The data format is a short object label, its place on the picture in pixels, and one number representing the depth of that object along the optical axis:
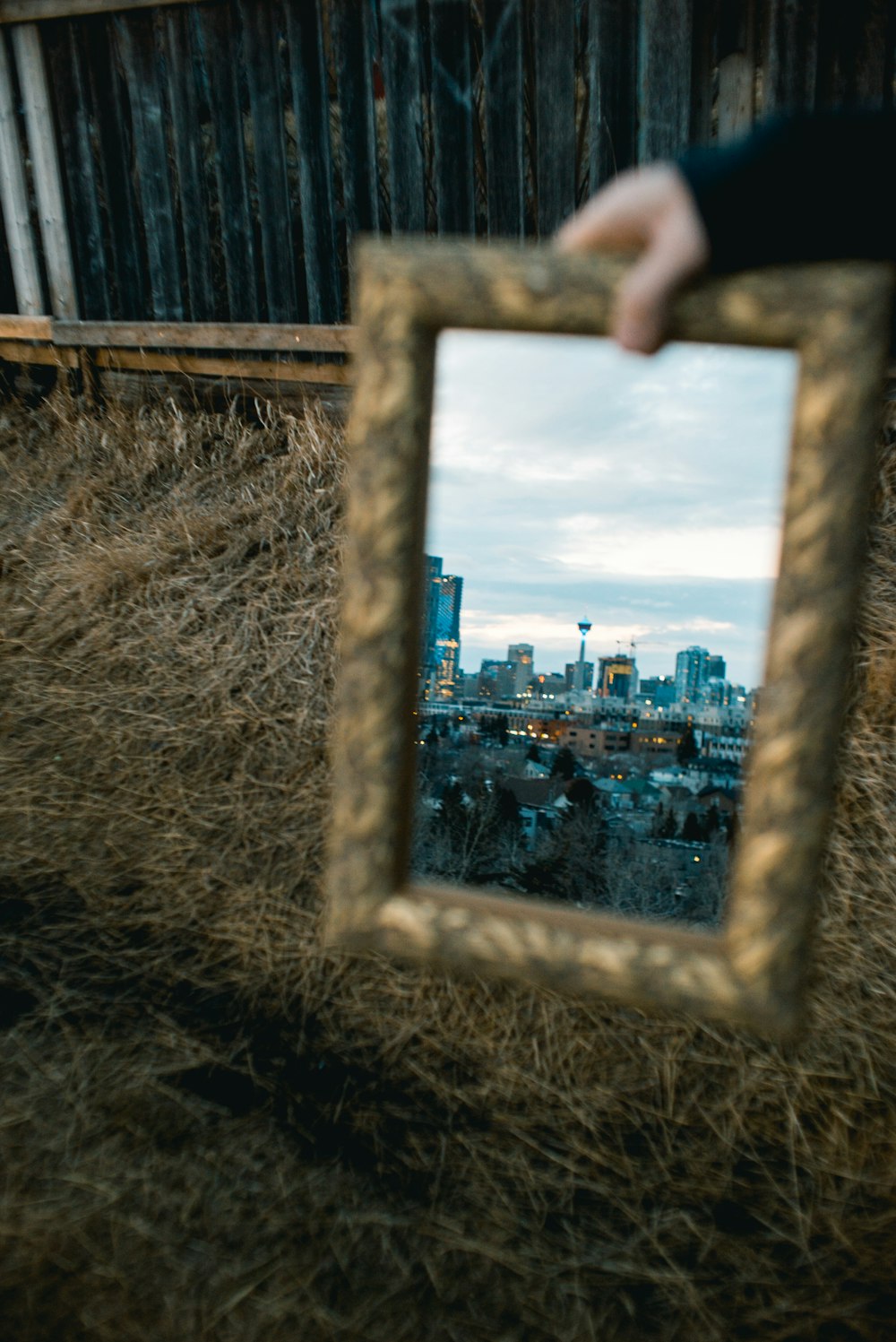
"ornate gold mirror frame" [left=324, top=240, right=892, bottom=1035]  0.70
